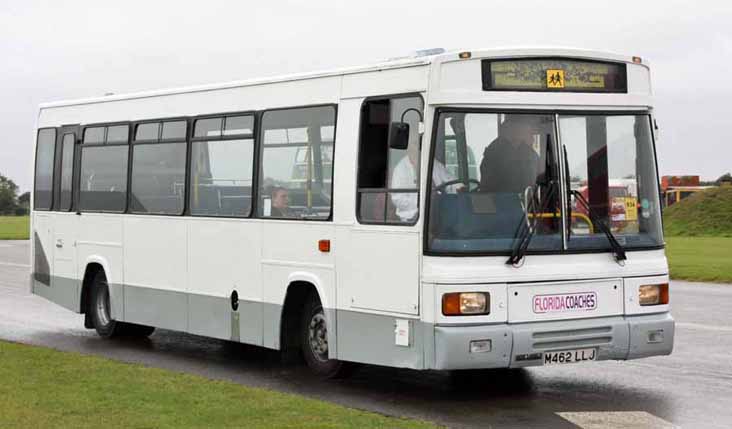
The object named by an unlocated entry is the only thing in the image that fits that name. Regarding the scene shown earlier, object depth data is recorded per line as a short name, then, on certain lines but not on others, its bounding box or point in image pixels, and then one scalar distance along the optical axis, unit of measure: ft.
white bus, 36.06
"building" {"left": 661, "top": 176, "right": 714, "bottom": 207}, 246.27
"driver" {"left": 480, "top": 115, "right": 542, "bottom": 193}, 36.40
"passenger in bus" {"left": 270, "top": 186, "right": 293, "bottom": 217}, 43.14
